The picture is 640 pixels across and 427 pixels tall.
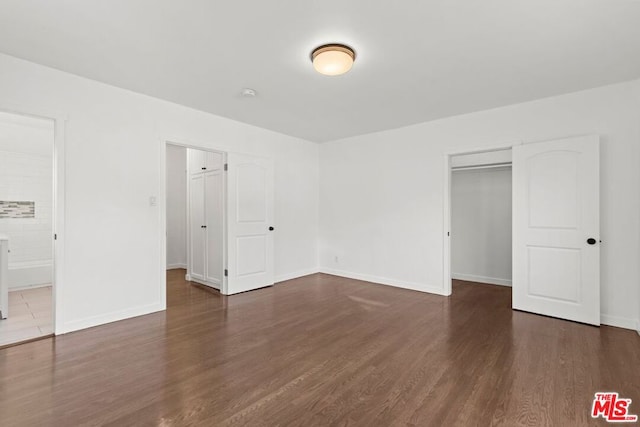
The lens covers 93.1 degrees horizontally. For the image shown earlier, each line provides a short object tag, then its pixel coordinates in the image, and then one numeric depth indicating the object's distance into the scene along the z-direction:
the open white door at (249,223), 4.63
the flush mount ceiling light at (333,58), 2.55
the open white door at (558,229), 3.35
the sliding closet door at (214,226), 4.89
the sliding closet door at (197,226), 5.35
